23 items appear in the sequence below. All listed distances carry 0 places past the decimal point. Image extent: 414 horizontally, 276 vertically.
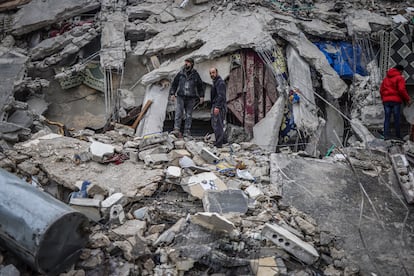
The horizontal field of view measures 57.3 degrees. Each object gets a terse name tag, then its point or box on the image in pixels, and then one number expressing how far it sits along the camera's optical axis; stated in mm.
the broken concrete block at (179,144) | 5520
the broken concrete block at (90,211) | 3961
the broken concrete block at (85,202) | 3965
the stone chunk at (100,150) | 4996
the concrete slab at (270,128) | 7258
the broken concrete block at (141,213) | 4051
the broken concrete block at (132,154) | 5243
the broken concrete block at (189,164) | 4883
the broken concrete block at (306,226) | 3914
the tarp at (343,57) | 8273
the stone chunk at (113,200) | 4005
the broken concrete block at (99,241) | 3541
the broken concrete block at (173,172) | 4622
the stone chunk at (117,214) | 3935
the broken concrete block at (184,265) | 3398
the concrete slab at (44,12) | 8852
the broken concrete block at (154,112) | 7418
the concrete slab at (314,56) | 7785
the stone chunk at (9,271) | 3023
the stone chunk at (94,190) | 4168
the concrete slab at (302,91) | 7301
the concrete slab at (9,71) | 7160
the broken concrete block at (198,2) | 9289
